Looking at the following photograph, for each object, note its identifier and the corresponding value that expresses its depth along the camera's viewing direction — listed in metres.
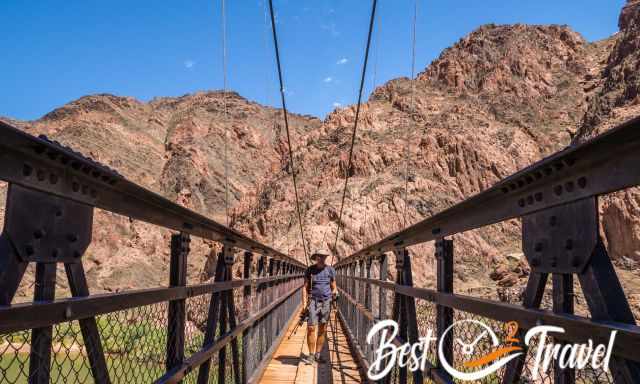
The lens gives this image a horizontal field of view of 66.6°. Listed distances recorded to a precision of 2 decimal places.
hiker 6.77
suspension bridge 1.25
